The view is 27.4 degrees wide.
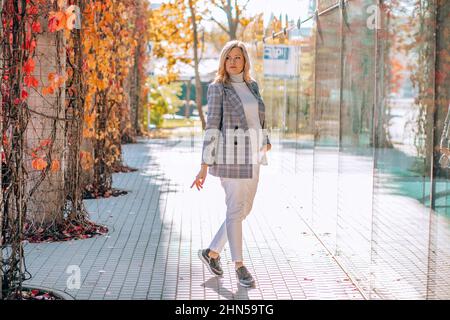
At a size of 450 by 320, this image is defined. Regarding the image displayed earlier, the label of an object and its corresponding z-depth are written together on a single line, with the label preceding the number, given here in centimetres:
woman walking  671
